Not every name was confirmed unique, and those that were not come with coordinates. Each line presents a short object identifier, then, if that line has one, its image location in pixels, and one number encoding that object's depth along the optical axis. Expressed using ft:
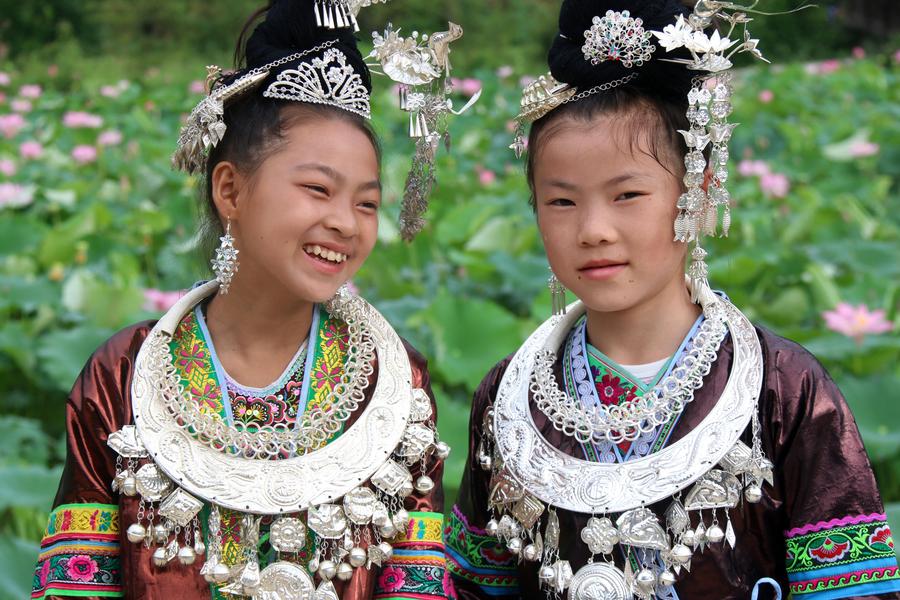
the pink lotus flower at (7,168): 20.13
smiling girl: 6.44
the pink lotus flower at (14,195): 18.69
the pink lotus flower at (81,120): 23.82
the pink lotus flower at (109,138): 22.93
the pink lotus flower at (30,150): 21.94
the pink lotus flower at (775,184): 19.90
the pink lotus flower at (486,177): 21.76
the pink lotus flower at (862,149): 22.44
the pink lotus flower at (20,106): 26.58
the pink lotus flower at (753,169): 21.42
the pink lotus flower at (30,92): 28.12
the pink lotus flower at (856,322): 12.63
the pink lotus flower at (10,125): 24.47
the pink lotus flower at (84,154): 21.68
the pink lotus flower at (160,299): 13.61
